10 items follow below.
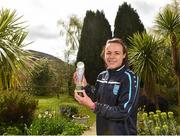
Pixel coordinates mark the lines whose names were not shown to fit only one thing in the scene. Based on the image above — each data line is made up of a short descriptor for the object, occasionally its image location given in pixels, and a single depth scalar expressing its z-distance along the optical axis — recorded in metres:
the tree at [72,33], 11.15
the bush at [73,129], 3.38
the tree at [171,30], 6.26
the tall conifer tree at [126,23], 8.10
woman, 1.22
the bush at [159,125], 2.56
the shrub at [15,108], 3.91
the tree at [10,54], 3.59
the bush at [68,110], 5.38
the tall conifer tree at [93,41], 8.31
